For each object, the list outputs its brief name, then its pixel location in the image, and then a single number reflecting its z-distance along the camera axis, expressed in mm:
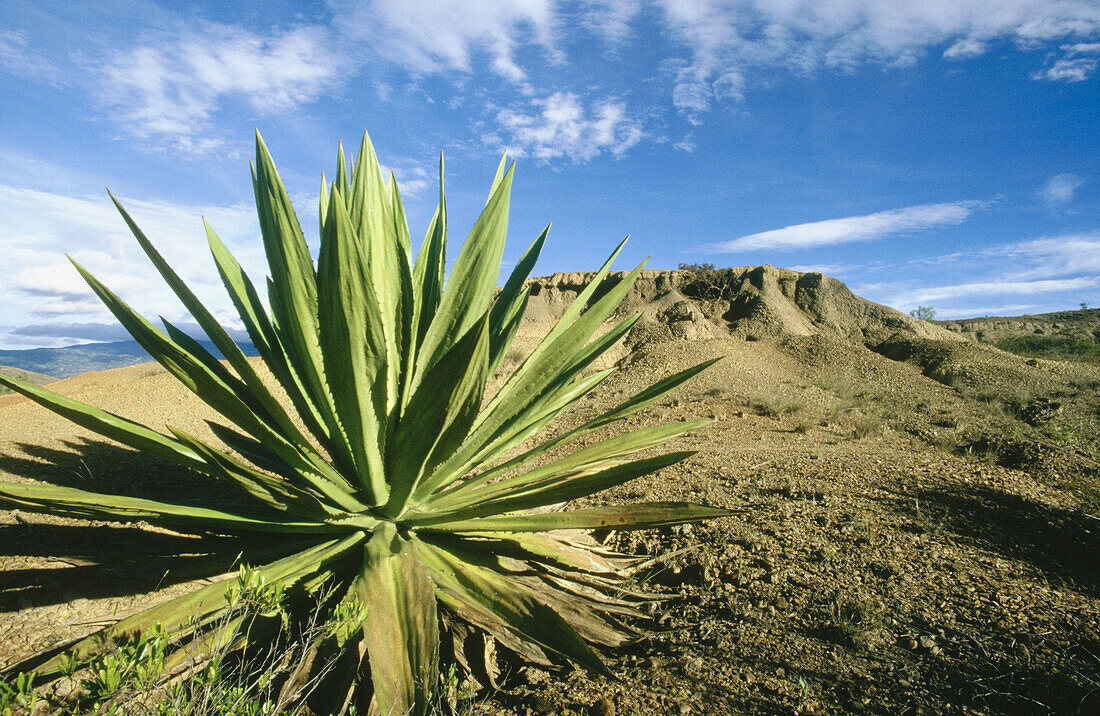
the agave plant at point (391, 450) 1423
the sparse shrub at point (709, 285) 13488
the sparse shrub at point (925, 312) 17980
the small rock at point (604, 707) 1470
